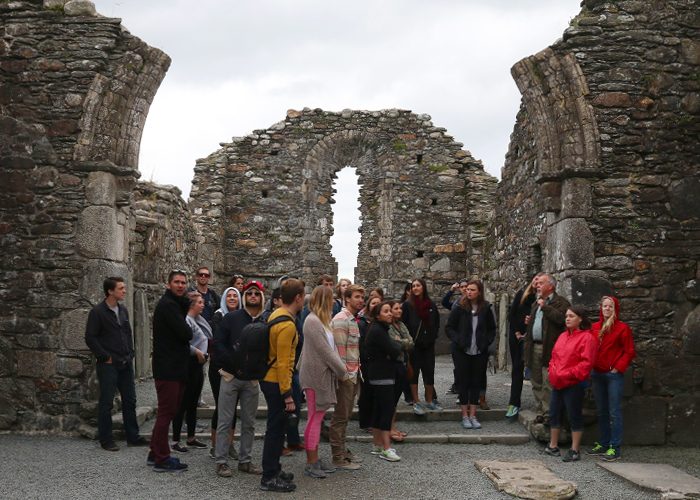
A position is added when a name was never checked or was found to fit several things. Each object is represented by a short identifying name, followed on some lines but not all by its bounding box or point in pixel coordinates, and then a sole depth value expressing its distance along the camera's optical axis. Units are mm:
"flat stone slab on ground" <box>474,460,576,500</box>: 5785
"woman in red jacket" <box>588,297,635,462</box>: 7152
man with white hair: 7609
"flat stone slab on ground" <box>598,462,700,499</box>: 5746
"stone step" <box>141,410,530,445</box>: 7805
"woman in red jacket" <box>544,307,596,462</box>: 6992
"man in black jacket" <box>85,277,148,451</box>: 7160
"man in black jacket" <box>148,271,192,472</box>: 6297
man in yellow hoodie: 5770
